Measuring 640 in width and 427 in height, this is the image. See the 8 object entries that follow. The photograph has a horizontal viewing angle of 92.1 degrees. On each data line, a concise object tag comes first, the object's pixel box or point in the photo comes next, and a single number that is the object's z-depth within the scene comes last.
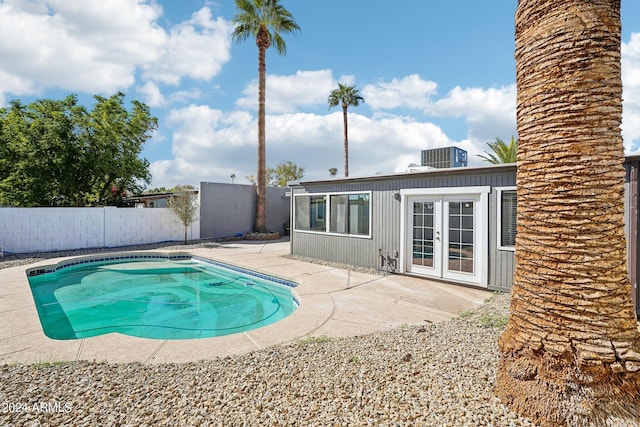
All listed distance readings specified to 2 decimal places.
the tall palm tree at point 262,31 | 14.95
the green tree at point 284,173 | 33.59
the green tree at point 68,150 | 13.16
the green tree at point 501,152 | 14.61
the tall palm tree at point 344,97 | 23.42
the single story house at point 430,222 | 5.99
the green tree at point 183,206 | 13.49
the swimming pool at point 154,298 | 5.55
